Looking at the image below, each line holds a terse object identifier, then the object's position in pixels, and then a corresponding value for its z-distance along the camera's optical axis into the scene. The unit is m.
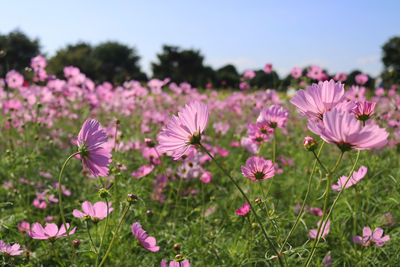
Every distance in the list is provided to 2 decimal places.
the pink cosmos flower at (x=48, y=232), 0.91
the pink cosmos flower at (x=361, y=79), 2.69
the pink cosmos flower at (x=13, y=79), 2.53
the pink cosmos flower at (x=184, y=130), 0.67
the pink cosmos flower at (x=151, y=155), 1.76
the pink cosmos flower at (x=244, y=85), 3.49
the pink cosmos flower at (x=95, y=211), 0.96
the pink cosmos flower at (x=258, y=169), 0.84
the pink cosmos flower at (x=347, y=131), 0.54
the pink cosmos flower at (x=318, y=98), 0.70
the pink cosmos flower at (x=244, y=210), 0.91
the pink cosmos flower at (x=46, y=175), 2.10
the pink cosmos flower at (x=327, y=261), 1.22
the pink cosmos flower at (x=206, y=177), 1.57
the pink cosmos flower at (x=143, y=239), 0.95
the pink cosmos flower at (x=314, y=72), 2.87
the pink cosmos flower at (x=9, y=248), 0.94
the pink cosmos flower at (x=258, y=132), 1.26
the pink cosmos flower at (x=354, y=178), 1.06
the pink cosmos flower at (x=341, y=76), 2.56
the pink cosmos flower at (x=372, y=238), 1.17
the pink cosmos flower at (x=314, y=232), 1.17
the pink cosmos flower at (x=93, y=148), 0.74
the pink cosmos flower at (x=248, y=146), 1.83
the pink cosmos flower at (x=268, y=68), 3.24
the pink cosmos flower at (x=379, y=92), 3.33
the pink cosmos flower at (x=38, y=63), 2.68
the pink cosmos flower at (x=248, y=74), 3.66
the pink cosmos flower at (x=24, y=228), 1.37
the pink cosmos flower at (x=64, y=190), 1.91
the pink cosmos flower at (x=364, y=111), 0.76
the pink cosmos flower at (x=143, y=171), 1.47
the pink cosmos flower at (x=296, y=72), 3.39
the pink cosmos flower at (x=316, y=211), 1.53
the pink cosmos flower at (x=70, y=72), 3.13
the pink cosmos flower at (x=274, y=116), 1.05
